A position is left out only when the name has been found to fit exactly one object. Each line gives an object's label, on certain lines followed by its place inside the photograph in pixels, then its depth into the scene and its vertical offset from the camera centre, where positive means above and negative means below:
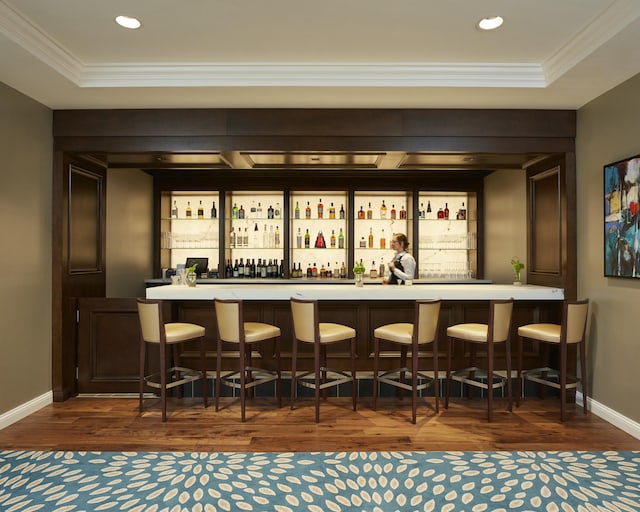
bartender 5.11 -0.08
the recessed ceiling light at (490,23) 3.22 +1.60
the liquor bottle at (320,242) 6.84 +0.22
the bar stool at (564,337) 4.00 -0.69
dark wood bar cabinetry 4.50 +1.00
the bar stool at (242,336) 4.01 -0.68
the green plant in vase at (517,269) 4.97 -0.13
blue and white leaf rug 2.68 -1.37
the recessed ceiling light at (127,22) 3.21 +1.62
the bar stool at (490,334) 4.01 -0.67
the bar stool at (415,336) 3.96 -0.67
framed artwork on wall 3.65 +0.30
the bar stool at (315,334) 3.95 -0.65
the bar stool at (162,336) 4.00 -0.67
